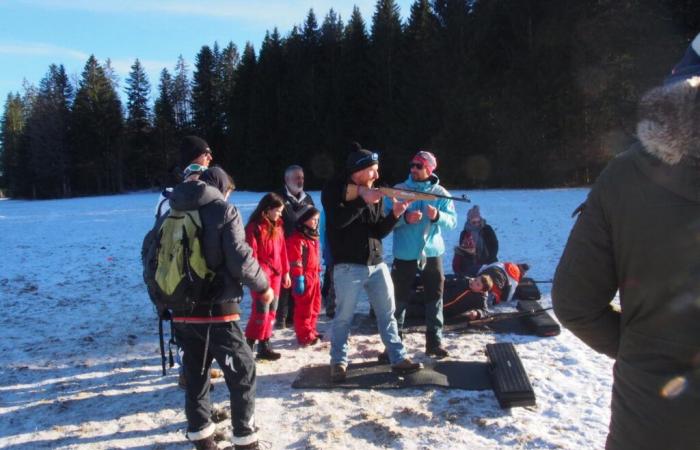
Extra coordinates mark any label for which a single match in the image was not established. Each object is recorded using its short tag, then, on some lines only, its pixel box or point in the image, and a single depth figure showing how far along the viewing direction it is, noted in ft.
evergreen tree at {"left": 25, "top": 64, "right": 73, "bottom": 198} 162.81
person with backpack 10.62
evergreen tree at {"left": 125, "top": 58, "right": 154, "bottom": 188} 170.60
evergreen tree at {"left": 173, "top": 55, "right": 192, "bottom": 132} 189.67
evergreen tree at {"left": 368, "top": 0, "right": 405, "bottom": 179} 125.18
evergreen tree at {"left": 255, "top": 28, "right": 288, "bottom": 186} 141.38
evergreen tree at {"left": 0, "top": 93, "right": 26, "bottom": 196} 173.37
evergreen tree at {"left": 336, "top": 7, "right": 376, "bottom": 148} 133.34
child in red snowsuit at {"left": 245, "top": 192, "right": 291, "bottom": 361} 17.02
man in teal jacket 16.74
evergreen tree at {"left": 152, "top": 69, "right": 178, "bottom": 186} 172.24
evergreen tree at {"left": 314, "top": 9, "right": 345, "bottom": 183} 132.77
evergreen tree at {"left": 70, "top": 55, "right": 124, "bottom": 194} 164.04
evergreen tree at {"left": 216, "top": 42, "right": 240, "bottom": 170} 155.77
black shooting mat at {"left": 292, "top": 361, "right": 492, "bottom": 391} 14.75
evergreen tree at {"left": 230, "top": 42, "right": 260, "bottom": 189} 142.92
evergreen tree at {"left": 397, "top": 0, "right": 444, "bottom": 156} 106.01
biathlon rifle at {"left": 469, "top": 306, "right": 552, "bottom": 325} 20.61
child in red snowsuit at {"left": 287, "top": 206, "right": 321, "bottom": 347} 19.07
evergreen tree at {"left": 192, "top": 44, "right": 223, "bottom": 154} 167.22
